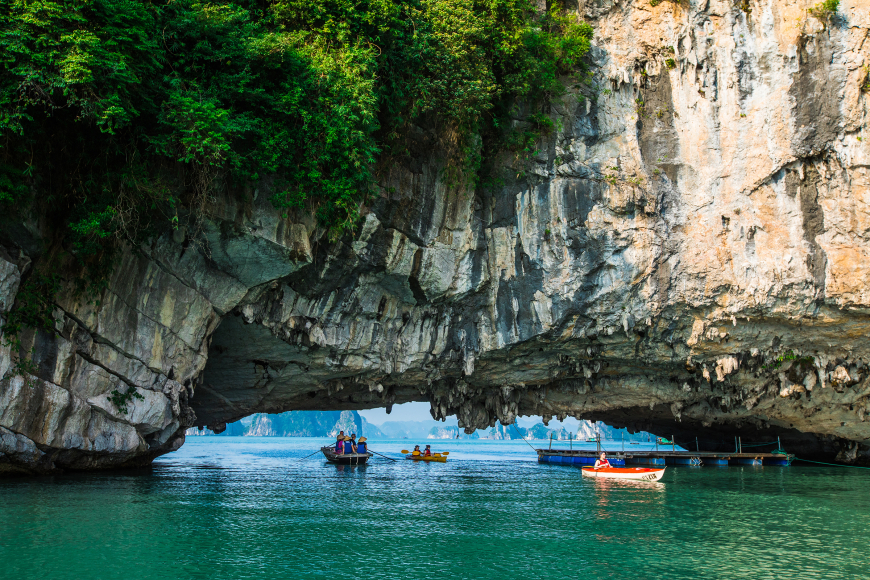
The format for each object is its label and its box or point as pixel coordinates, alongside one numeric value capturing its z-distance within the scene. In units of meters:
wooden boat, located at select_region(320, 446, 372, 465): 32.11
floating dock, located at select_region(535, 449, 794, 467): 33.34
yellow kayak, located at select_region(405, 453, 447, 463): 39.88
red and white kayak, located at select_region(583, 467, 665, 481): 23.92
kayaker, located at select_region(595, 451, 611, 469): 25.92
